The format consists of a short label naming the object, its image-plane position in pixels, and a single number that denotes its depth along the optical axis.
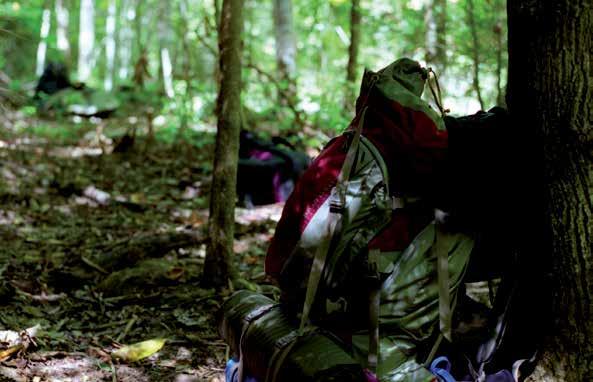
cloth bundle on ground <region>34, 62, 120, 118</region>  16.52
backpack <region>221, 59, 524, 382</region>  2.53
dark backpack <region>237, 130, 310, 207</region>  8.38
